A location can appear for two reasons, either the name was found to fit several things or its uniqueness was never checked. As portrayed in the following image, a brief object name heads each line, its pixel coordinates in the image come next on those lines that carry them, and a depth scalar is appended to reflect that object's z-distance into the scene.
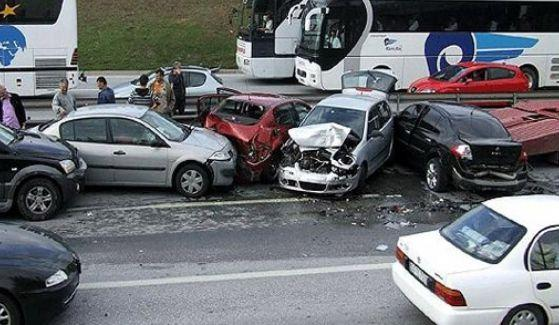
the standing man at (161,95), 15.13
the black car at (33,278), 6.69
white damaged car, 12.52
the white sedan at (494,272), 6.62
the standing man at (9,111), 13.12
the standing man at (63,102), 13.84
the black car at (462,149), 12.71
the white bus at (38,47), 18.83
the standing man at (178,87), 16.33
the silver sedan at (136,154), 12.17
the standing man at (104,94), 14.39
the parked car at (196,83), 18.56
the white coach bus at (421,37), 22.06
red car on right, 20.81
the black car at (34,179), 10.75
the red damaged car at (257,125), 13.30
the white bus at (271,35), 23.81
